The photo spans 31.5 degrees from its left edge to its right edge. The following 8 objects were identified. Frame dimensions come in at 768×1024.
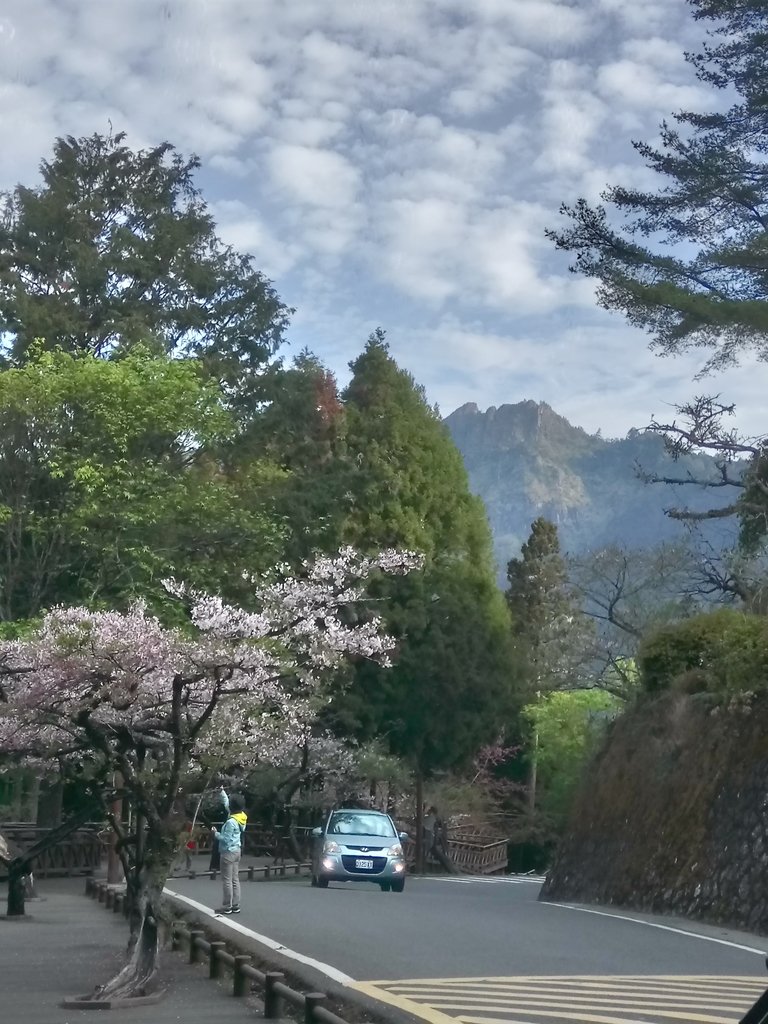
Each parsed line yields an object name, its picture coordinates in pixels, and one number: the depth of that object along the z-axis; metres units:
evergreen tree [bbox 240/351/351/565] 35.81
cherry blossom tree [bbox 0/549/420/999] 13.33
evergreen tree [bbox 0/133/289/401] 39.06
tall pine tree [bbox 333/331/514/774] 43.31
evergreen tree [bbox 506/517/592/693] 59.88
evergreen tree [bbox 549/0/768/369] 21.11
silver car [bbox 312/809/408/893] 27.41
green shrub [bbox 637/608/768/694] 22.17
